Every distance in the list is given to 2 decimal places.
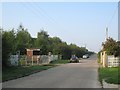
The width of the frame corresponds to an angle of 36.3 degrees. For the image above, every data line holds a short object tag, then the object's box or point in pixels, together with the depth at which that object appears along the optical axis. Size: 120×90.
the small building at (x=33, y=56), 30.97
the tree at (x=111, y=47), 24.99
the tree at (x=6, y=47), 16.71
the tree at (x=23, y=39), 41.56
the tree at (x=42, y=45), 44.45
